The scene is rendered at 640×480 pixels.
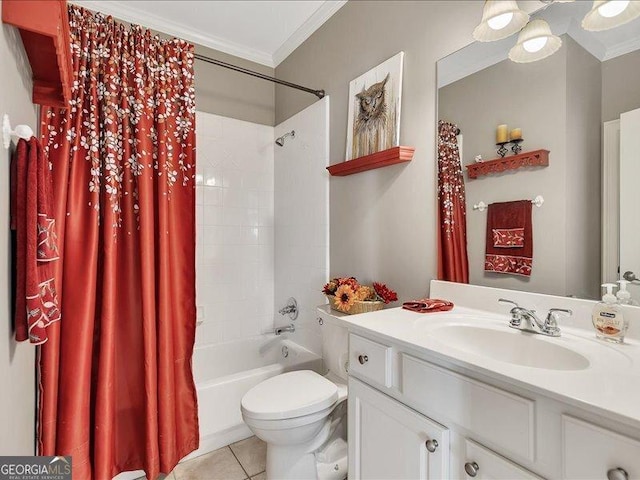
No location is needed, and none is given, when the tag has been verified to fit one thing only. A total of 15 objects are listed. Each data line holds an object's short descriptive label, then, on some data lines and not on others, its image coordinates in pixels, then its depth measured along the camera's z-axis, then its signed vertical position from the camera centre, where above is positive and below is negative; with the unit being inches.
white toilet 52.9 -29.4
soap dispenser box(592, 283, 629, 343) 35.2 -8.9
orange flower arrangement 60.2 -10.3
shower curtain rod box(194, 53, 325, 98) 79.2 +38.0
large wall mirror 38.4 +12.9
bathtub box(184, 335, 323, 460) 72.3 -34.5
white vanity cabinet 24.1 -17.3
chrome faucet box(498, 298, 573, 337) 38.8 -10.1
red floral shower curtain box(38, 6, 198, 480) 57.9 -3.5
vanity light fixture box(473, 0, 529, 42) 41.1 +28.8
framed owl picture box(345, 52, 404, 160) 61.9 +26.6
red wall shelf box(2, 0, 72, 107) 30.4 +21.4
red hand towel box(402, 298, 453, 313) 50.1 -10.4
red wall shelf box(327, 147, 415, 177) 58.7 +15.5
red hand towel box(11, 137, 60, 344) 36.2 +0.4
